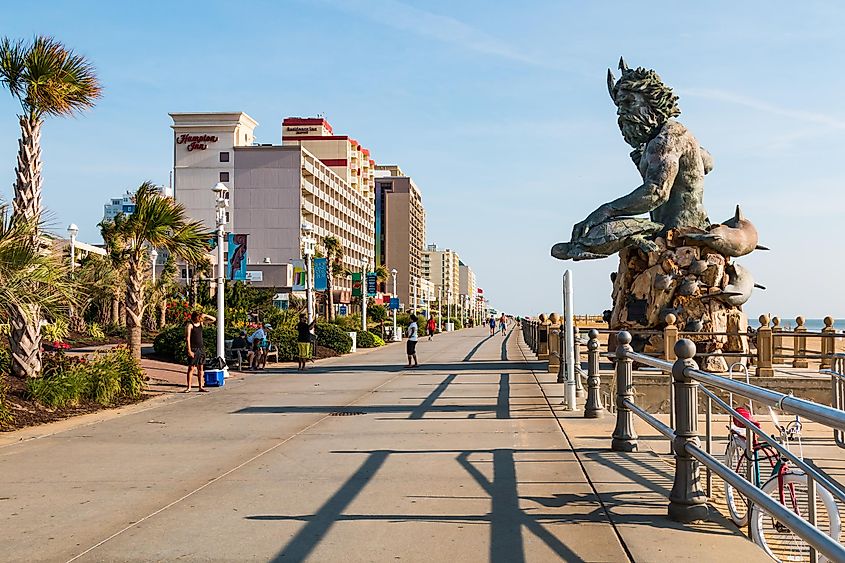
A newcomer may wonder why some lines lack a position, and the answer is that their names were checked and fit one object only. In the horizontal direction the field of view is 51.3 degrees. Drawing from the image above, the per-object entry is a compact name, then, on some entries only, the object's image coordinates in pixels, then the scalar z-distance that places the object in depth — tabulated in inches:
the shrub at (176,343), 1019.9
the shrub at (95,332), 1143.6
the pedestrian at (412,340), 1108.5
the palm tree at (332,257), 1906.7
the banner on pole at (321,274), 1795.0
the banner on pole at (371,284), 2143.2
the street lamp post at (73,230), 1671.0
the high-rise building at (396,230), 6732.3
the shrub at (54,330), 632.4
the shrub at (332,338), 1451.8
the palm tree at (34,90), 610.9
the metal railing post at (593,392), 523.6
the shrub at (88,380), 555.2
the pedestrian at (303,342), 1047.6
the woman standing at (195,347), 746.8
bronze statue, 938.7
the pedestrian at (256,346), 1026.8
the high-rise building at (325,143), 4867.1
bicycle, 217.3
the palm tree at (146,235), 745.6
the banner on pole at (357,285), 2110.0
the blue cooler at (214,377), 793.6
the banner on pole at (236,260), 1251.8
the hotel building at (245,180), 3690.9
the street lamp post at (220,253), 855.7
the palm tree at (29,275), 489.7
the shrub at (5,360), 593.9
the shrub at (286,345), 1204.5
